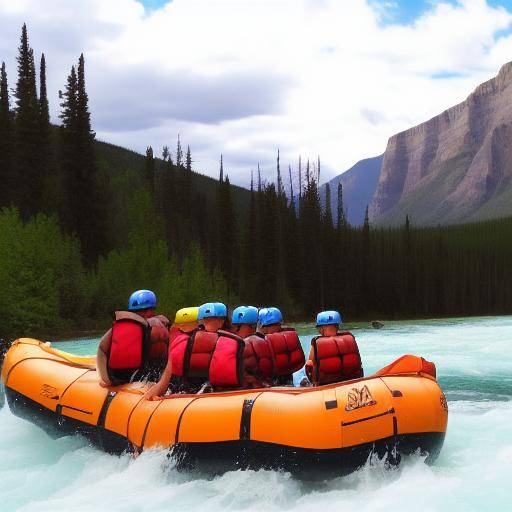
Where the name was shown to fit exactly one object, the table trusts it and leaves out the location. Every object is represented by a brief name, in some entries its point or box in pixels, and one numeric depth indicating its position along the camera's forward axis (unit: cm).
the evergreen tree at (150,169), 6144
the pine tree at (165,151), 8369
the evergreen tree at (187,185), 6934
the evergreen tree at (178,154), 7906
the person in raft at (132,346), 806
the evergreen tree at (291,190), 6959
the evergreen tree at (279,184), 6988
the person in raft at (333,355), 791
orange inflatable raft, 649
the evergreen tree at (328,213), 6986
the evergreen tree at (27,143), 4481
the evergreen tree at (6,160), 4275
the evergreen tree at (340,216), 7338
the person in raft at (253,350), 823
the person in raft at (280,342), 888
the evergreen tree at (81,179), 4697
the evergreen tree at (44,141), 4700
